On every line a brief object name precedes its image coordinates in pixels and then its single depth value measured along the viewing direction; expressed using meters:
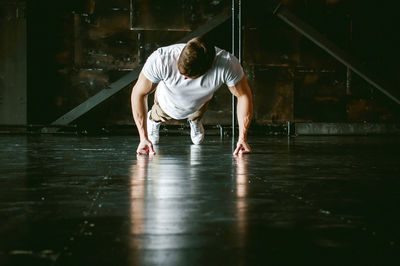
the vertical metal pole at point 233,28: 5.65
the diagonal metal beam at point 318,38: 6.94
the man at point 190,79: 3.21
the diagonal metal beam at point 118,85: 6.86
